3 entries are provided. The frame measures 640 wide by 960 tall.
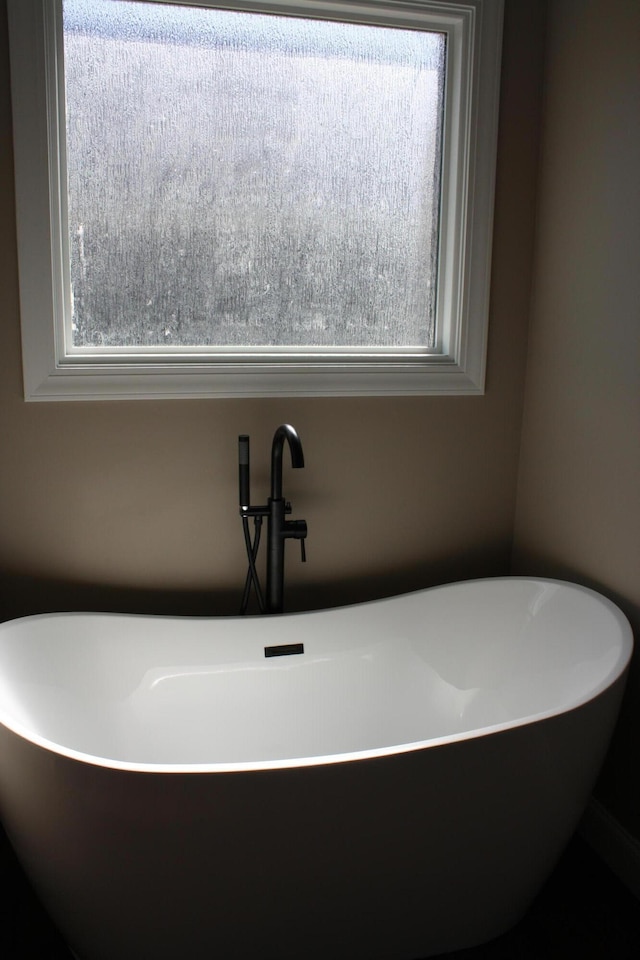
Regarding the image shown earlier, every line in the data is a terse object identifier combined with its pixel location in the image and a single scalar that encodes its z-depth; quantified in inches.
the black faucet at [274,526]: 76.8
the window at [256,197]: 75.1
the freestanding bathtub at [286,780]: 50.4
